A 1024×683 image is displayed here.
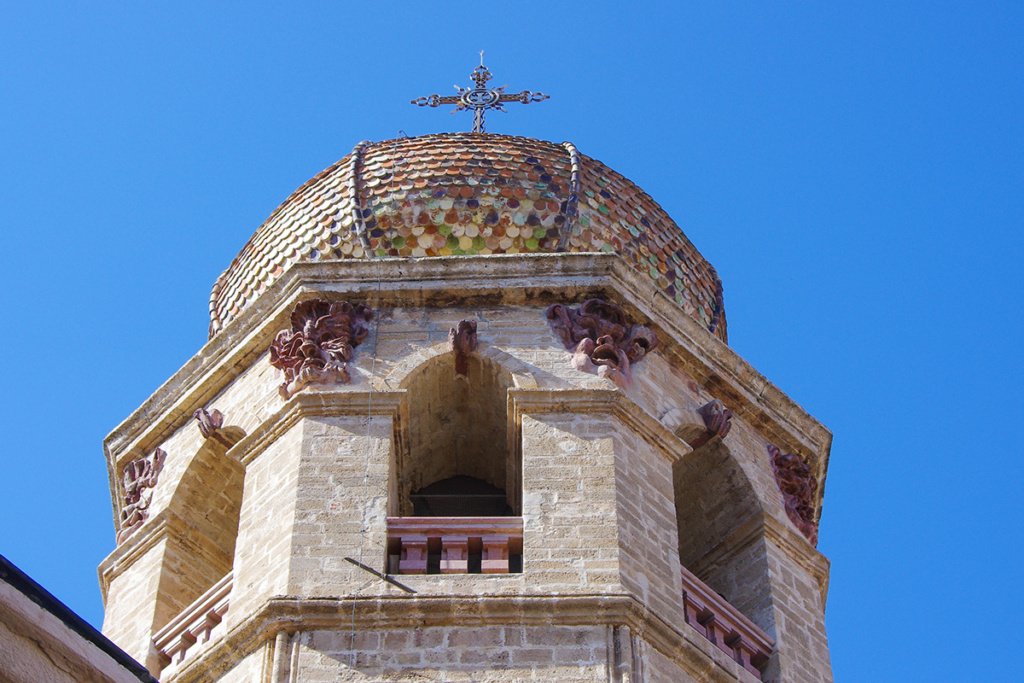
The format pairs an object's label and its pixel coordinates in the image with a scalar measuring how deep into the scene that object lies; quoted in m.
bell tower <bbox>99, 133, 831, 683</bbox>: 11.00
